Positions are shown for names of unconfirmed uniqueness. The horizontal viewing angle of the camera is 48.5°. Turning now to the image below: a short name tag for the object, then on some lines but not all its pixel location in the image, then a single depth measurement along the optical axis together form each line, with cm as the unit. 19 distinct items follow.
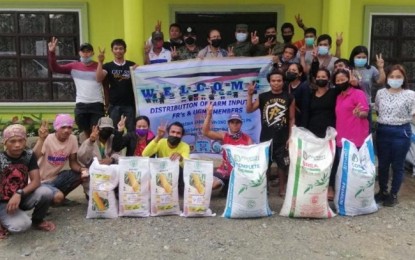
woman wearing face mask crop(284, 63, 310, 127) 498
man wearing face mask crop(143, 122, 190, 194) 483
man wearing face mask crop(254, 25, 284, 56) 603
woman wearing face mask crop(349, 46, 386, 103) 515
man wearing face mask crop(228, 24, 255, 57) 605
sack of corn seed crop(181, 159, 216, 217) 450
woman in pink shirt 470
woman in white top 480
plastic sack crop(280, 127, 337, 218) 439
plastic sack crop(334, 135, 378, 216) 453
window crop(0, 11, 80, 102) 773
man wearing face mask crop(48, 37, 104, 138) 556
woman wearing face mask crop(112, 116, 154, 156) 499
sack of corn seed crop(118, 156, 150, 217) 448
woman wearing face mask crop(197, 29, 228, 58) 582
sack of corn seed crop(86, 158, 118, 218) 446
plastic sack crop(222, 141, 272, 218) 438
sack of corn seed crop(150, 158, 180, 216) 450
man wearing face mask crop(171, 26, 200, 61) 595
